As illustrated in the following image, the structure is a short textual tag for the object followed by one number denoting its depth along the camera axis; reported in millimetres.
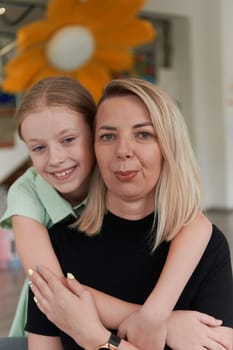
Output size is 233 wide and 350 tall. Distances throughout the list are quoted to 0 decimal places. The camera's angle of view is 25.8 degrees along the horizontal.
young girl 909
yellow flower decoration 4559
